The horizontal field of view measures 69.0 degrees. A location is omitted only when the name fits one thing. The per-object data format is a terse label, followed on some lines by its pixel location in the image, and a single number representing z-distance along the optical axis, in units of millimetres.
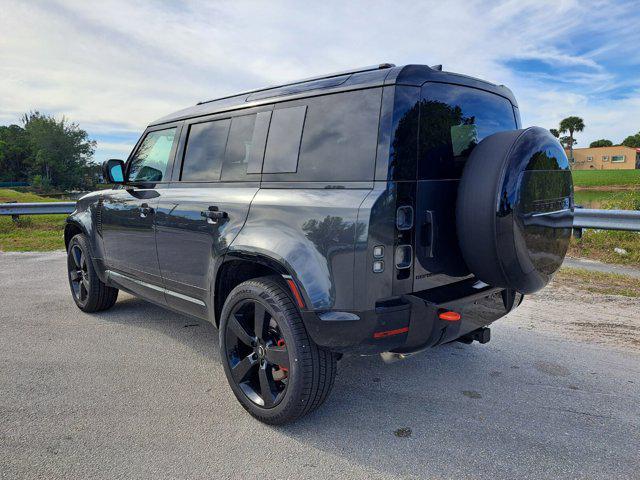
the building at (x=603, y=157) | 90875
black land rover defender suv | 2361
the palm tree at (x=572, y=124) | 95688
